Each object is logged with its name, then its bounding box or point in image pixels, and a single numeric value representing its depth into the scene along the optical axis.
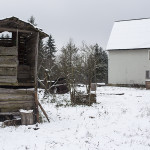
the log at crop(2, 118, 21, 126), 9.90
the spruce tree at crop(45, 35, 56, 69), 60.08
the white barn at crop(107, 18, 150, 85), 37.69
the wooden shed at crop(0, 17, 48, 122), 10.76
